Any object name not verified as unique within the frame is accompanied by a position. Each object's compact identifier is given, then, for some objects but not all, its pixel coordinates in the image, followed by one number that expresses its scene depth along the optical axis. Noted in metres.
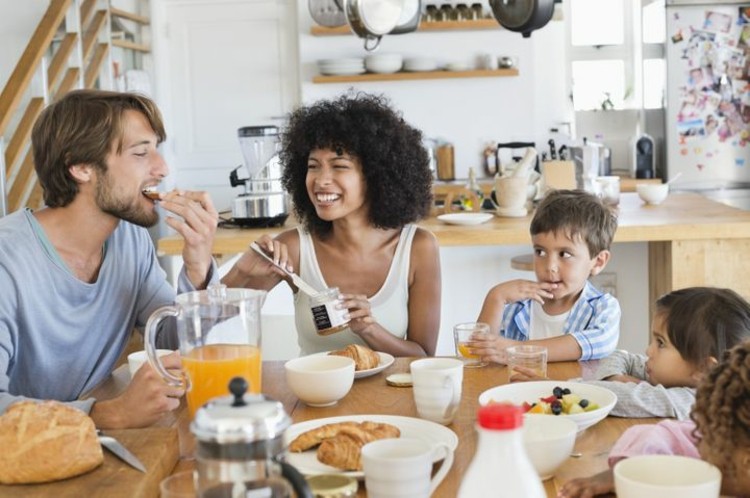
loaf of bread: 1.28
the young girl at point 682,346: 1.59
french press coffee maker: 0.93
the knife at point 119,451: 1.32
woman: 2.49
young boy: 2.22
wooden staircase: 3.89
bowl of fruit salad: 1.50
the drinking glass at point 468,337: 1.94
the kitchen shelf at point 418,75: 6.19
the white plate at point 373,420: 1.33
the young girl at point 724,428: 1.14
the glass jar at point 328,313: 2.01
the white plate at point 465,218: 3.69
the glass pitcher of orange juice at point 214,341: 1.46
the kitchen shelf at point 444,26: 6.15
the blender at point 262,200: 3.73
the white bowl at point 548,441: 1.27
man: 2.04
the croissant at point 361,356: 1.88
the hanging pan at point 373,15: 3.21
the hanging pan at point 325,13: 5.54
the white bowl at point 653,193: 4.16
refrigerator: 6.06
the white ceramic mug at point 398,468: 1.15
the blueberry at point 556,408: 1.53
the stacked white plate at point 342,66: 6.21
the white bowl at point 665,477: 1.03
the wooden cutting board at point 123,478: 1.25
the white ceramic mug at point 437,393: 1.54
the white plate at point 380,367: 1.87
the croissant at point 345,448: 1.31
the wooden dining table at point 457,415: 1.36
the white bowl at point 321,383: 1.66
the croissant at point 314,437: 1.40
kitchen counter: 3.48
